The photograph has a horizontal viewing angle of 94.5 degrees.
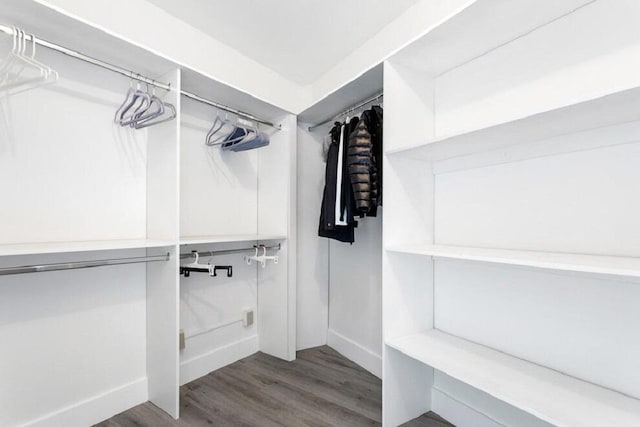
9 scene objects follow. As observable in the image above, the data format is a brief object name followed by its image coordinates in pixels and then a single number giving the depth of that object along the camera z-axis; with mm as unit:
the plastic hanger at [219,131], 2101
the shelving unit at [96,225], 1387
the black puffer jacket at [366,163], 1692
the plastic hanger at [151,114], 1579
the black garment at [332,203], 2023
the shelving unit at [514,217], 1074
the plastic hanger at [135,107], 1564
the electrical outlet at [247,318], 2432
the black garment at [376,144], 1758
